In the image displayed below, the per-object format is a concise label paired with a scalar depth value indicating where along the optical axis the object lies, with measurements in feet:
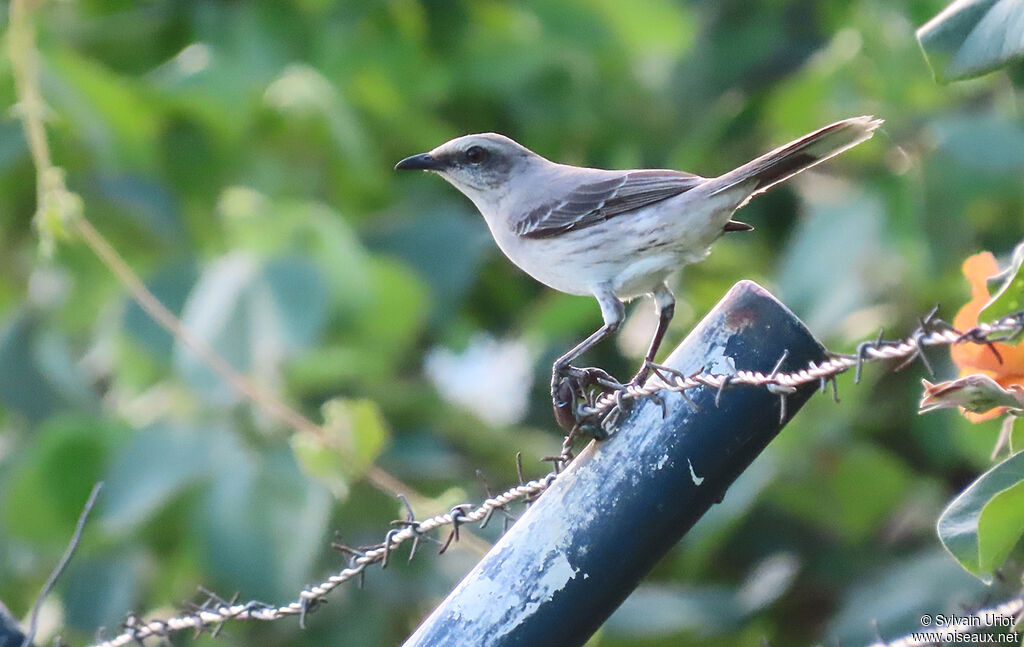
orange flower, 12.28
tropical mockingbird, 16.03
